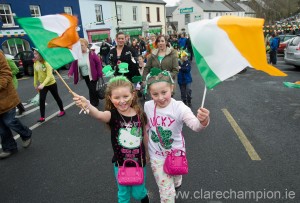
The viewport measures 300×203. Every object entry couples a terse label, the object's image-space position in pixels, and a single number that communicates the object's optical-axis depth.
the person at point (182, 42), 16.39
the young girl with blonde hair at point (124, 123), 2.22
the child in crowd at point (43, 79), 5.56
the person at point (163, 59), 5.11
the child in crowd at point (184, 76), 6.06
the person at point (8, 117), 3.73
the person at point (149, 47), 7.41
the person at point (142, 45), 18.56
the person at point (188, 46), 16.60
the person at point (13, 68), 5.04
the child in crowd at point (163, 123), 2.22
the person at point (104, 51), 14.69
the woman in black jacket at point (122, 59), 5.28
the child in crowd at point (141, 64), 7.54
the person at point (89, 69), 5.96
